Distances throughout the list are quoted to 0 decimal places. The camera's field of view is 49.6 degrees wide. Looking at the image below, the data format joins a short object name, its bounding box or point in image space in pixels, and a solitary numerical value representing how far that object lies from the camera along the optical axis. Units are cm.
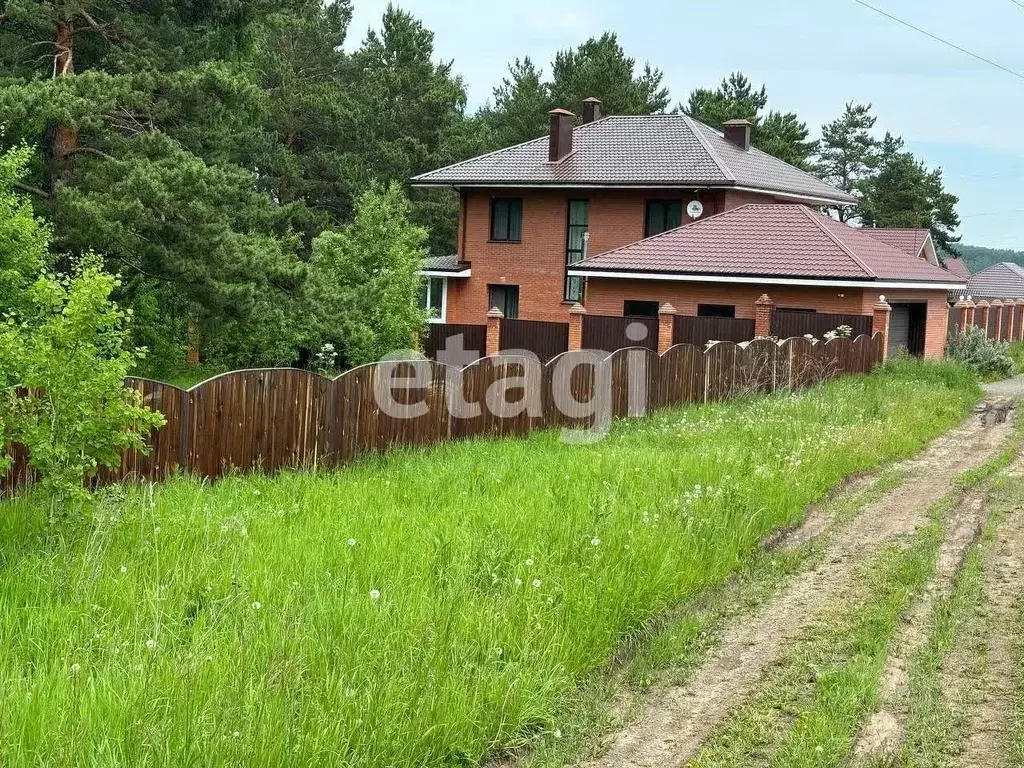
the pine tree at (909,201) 7300
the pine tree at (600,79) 5244
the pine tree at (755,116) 5522
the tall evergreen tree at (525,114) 5509
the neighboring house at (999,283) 6538
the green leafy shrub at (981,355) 2747
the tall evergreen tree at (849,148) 8656
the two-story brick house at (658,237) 2562
